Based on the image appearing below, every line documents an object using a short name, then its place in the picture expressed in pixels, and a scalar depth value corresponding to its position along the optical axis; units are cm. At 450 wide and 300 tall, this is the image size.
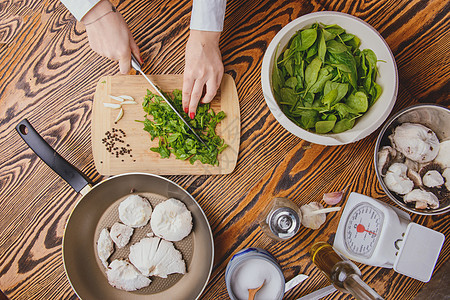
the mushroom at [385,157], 91
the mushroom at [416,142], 89
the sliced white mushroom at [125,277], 101
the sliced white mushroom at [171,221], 100
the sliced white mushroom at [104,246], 102
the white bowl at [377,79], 81
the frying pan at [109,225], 98
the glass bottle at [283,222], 92
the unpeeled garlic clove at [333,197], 102
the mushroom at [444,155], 91
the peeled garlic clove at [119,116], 102
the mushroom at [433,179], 90
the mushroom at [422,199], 89
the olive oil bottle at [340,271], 80
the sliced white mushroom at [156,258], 99
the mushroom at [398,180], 90
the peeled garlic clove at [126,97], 102
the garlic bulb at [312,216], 100
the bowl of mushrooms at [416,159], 89
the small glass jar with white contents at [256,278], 96
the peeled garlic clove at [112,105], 102
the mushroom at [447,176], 90
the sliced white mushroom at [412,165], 94
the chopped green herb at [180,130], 99
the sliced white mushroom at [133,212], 102
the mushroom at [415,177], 92
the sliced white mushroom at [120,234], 102
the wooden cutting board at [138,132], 102
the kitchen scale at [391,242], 82
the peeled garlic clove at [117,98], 102
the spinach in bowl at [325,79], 84
